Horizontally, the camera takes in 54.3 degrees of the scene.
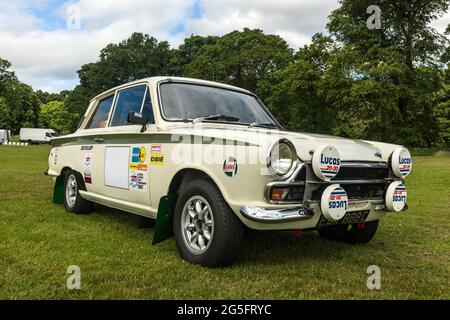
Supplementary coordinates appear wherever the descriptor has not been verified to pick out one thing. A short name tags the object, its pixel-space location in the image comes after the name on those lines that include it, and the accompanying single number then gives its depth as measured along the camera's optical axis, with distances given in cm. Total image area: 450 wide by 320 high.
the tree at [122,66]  4794
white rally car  370
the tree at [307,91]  3519
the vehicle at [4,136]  6072
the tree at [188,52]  4719
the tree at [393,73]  3164
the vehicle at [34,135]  6406
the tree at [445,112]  4494
